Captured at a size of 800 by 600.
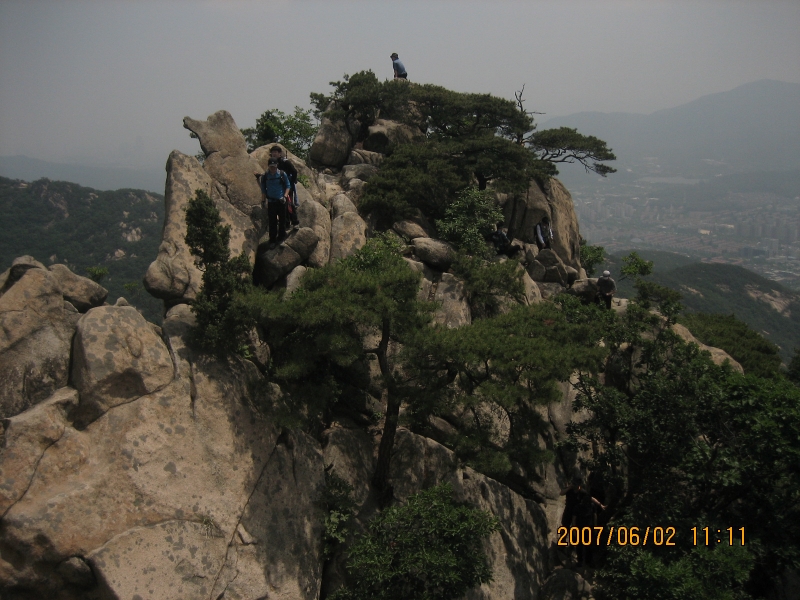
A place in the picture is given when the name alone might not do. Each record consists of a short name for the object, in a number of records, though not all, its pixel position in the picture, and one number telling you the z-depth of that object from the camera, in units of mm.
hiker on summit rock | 25062
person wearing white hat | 18266
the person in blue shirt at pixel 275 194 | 12727
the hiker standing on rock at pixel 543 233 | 21500
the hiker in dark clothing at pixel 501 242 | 18438
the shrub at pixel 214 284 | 10062
